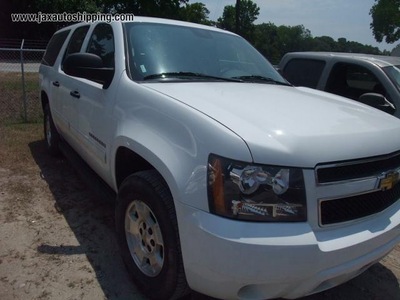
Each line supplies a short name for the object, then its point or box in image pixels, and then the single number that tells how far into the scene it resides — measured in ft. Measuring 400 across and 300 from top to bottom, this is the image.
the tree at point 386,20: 136.26
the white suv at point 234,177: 6.75
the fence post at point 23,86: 26.22
